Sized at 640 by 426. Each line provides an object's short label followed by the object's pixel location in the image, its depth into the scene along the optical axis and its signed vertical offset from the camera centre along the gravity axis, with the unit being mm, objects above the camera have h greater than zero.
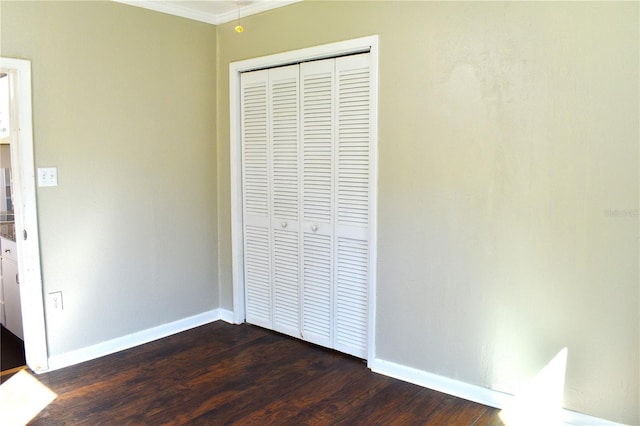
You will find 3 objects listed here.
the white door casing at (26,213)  2658 -235
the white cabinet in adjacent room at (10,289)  3332 -869
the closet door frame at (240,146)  2773 +202
